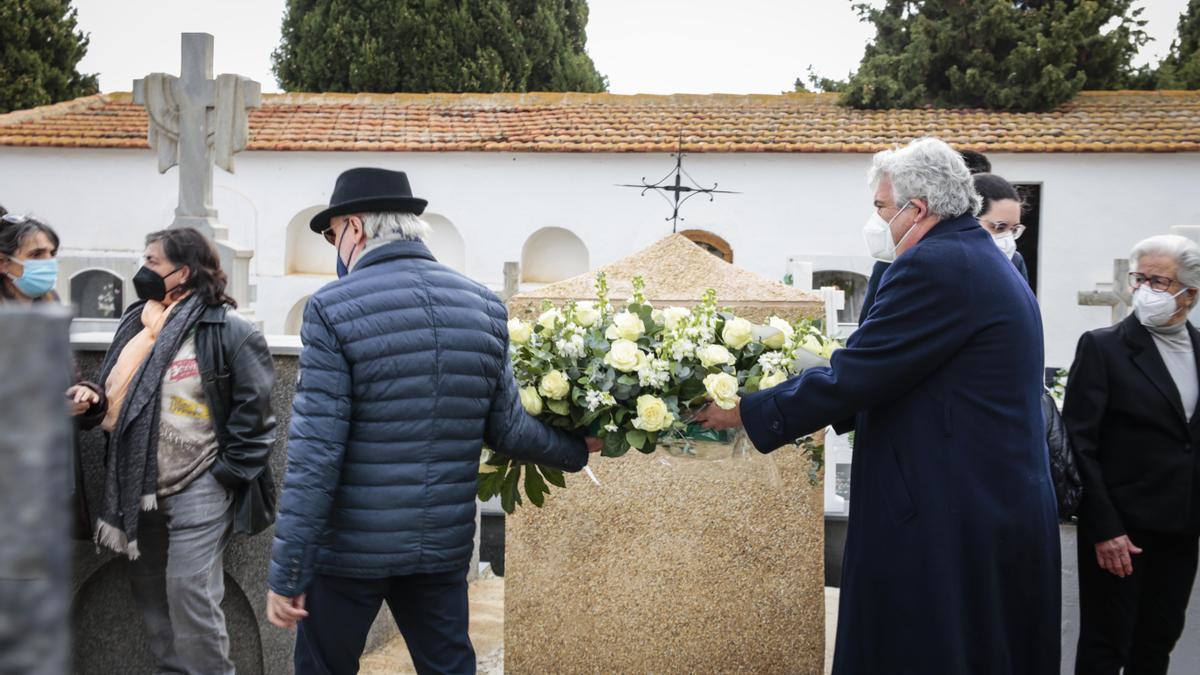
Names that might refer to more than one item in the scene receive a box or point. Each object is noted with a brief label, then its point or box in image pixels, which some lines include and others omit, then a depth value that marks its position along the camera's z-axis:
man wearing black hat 2.80
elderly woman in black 3.73
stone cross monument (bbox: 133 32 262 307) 9.16
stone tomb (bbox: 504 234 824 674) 4.23
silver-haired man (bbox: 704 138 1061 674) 2.66
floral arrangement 3.36
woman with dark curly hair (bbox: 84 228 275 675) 3.68
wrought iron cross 18.44
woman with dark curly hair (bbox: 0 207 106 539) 3.94
